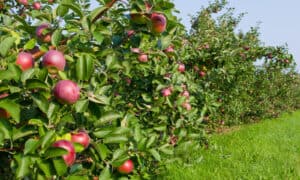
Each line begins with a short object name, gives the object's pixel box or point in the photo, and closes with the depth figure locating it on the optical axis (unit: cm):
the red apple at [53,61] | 123
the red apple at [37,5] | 289
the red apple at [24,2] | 283
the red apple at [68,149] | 117
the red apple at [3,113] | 118
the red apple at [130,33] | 160
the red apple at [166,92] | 265
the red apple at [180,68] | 304
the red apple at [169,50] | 235
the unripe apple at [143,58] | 229
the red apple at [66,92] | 116
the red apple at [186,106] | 285
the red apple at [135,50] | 198
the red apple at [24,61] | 122
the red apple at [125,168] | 156
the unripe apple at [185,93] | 301
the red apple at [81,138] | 126
